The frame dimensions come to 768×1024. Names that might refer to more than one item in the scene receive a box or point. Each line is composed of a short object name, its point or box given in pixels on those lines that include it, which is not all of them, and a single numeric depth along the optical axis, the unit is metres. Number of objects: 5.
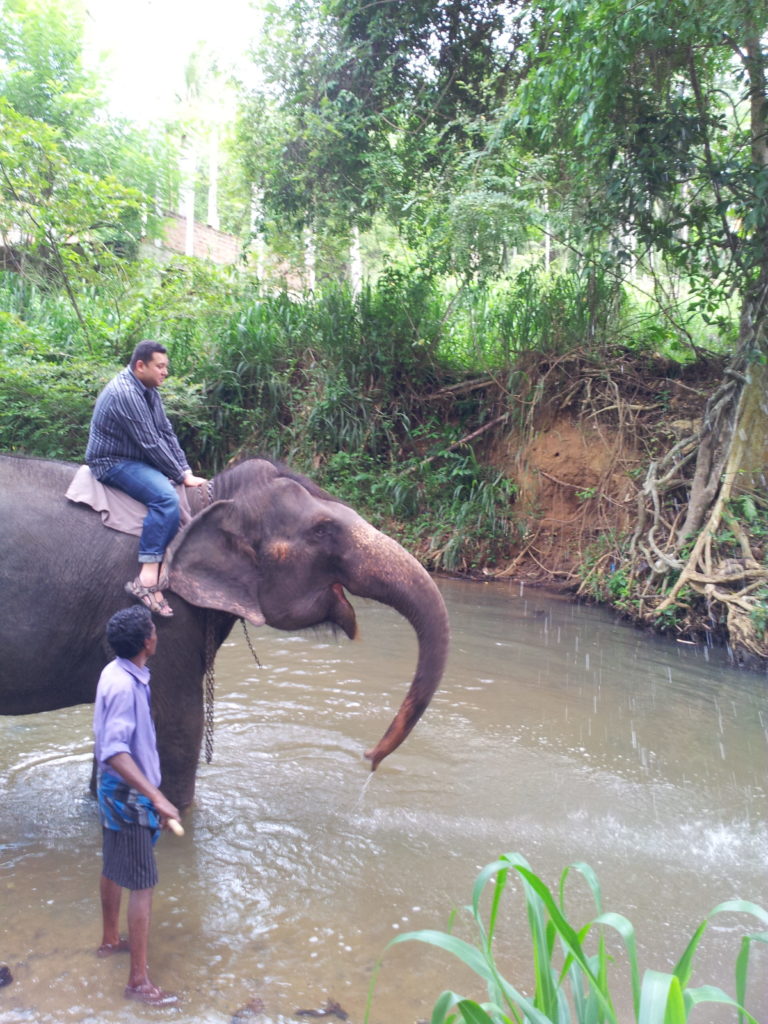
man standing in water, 2.52
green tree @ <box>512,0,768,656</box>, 6.74
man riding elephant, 3.44
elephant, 3.38
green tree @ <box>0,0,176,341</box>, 10.09
